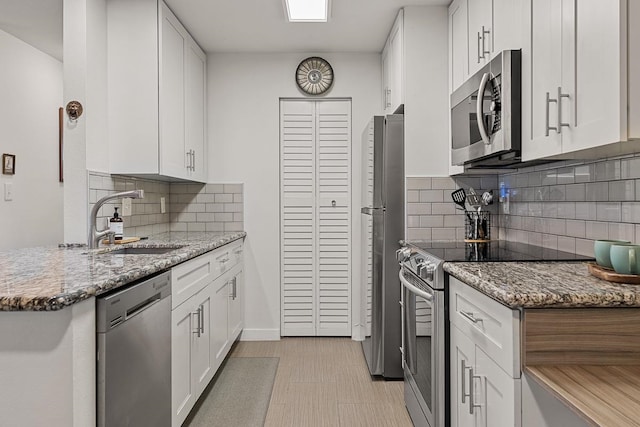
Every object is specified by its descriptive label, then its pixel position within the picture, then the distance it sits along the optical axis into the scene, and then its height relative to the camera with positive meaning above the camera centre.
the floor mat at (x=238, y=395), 2.49 -1.14
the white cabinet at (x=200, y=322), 2.13 -0.65
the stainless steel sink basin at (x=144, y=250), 2.57 -0.24
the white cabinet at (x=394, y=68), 3.03 +1.01
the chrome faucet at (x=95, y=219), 2.39 -0.06
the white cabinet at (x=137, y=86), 2.74 +0.74
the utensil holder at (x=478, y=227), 2.82 -0.12
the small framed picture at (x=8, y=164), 3.19 +0.31
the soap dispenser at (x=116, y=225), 2.65 -0.10
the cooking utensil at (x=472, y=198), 2.96 +0.06
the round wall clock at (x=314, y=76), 3.88 +1.11
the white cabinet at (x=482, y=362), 1.24 -0.49
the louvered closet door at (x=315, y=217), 3.94 -0.08
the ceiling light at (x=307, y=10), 2.83 +1.27
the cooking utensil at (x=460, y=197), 3.03 +0.07
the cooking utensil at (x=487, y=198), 2.89 +0.06
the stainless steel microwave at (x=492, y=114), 1.91 +0.43
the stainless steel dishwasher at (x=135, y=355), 1.41 -0.52
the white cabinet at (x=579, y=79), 1.24 +0.40
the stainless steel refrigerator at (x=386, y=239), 2.94 -0.21
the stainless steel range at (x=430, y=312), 1.89 -0.47
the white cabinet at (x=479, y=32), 1.98 +0.88
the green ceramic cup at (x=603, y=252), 1.44 -0.14
